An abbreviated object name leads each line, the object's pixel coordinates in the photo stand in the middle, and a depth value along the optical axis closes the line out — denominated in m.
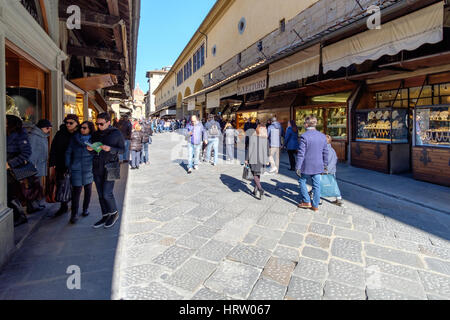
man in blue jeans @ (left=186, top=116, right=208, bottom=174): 7.64
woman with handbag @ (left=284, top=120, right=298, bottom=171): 7.80
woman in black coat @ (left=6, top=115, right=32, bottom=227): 3.54
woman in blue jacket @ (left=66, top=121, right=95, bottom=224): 3.78
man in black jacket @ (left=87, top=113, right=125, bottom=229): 3.65
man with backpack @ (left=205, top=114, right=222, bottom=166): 8.42
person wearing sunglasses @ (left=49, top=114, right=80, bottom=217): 3.86
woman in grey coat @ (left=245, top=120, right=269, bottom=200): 4.93
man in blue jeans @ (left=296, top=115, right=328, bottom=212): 4.27
